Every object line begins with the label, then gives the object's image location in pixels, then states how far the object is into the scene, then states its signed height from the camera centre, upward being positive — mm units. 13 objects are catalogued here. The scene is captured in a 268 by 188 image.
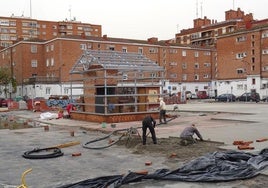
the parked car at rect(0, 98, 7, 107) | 54688 -1501
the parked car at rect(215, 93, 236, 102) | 60062 -1132
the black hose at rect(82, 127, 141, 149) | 15391 -2144
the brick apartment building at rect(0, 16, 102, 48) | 129250 +22143
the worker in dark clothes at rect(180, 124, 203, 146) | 14898 -1776
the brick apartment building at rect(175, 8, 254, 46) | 102500 +17135
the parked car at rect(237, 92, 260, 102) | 55625 -947
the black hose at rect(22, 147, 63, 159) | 13141 -2170
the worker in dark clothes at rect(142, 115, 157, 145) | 15000 -1270
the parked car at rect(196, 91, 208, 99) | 77438 -817
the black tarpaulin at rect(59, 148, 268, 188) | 9047 -2046
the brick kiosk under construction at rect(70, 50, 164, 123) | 25906 +95
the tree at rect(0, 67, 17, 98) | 67688 +2362
